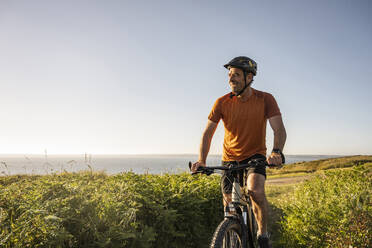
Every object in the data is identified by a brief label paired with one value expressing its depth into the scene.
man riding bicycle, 3.43
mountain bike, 2.81
